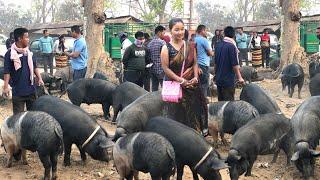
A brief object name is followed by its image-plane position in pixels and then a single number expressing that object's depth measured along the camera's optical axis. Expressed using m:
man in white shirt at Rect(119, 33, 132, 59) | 13.28
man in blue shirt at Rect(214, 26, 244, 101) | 8.02
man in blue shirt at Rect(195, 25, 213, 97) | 9.88
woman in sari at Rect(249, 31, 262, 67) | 21.30
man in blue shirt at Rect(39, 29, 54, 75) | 19.52
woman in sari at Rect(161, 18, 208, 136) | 5.87
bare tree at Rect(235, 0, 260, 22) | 69.32
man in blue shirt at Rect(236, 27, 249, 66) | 22.08
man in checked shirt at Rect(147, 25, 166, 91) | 9.42
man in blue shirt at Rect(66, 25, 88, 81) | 10.62
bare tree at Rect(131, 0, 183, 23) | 47.50
